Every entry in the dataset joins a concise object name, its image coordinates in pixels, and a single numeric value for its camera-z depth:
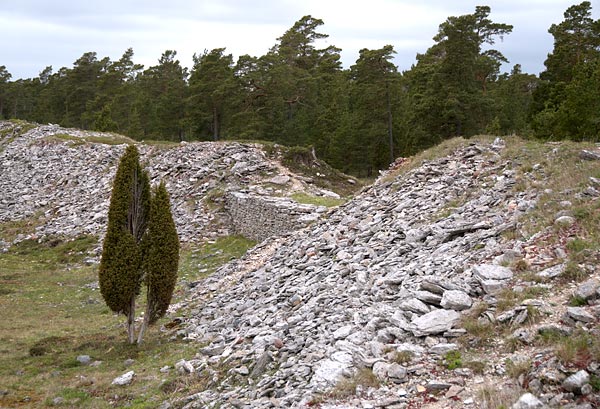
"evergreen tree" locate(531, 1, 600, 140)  24.78
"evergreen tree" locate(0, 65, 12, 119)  83.38
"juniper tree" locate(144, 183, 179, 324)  14.76
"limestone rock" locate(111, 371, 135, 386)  12.38
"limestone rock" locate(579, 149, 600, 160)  12.99
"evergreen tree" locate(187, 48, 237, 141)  44.38
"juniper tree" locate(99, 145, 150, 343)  14.62
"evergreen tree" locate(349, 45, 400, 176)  38.44
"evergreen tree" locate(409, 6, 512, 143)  31.84
